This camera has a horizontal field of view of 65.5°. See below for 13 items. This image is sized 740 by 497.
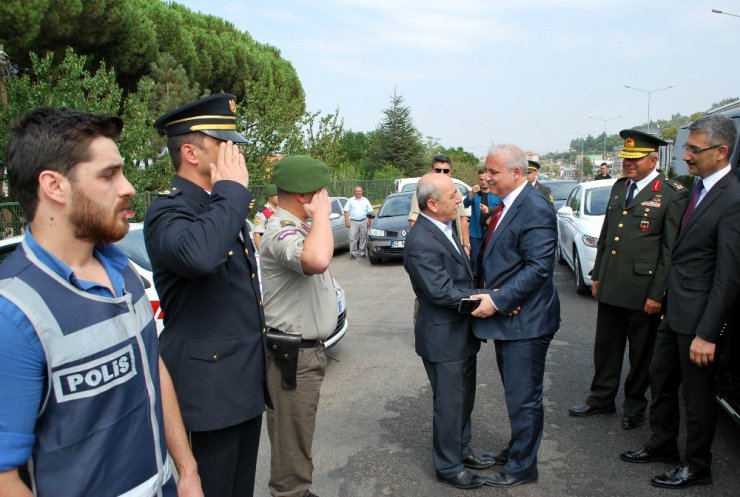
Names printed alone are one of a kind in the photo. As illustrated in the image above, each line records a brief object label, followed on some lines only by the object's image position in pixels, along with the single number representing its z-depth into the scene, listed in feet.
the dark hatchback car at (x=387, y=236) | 40.16
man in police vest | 4.06
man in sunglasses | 22.67
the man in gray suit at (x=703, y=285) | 10.06
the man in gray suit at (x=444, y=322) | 10.91
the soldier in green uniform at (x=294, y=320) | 8.93
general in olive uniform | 13.38
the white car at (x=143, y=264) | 15.51
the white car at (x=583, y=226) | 26.58
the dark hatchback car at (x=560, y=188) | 50.07
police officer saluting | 6.53
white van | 59.29
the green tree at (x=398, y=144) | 143.33
